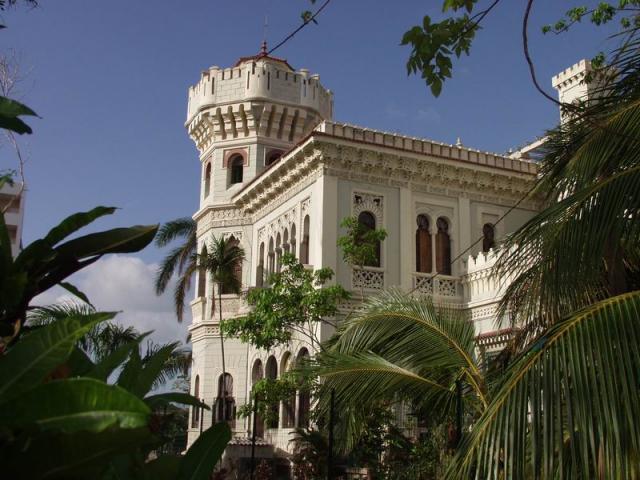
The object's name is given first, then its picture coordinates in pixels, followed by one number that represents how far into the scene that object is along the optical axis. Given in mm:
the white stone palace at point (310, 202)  20047
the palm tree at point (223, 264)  21312
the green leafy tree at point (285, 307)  16266
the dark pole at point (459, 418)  5574
